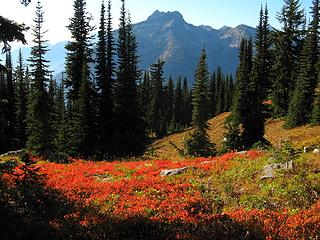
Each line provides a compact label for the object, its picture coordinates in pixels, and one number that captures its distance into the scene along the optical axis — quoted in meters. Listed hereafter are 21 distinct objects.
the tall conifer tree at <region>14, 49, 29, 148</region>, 55.38
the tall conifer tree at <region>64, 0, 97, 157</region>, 33.88
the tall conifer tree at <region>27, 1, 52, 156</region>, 37.50
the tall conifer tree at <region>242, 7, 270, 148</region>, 35.72
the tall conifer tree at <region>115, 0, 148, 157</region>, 37.16
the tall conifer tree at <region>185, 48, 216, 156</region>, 39.03
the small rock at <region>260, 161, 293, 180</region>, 14.39
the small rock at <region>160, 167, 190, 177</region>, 17.21
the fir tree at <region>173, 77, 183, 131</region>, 108.31
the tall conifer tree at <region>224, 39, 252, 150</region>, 31.19
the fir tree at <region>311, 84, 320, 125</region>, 43.31
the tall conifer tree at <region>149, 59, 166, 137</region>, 83.62
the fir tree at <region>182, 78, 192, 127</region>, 111.34
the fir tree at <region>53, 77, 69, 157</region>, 35.38
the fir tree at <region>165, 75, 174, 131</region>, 102.51
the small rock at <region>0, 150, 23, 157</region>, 24.32
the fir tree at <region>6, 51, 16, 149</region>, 53.50
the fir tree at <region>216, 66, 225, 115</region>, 106.44
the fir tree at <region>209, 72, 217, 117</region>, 115.04
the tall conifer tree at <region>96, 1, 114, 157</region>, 36.69
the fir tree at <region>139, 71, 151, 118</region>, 85.82
